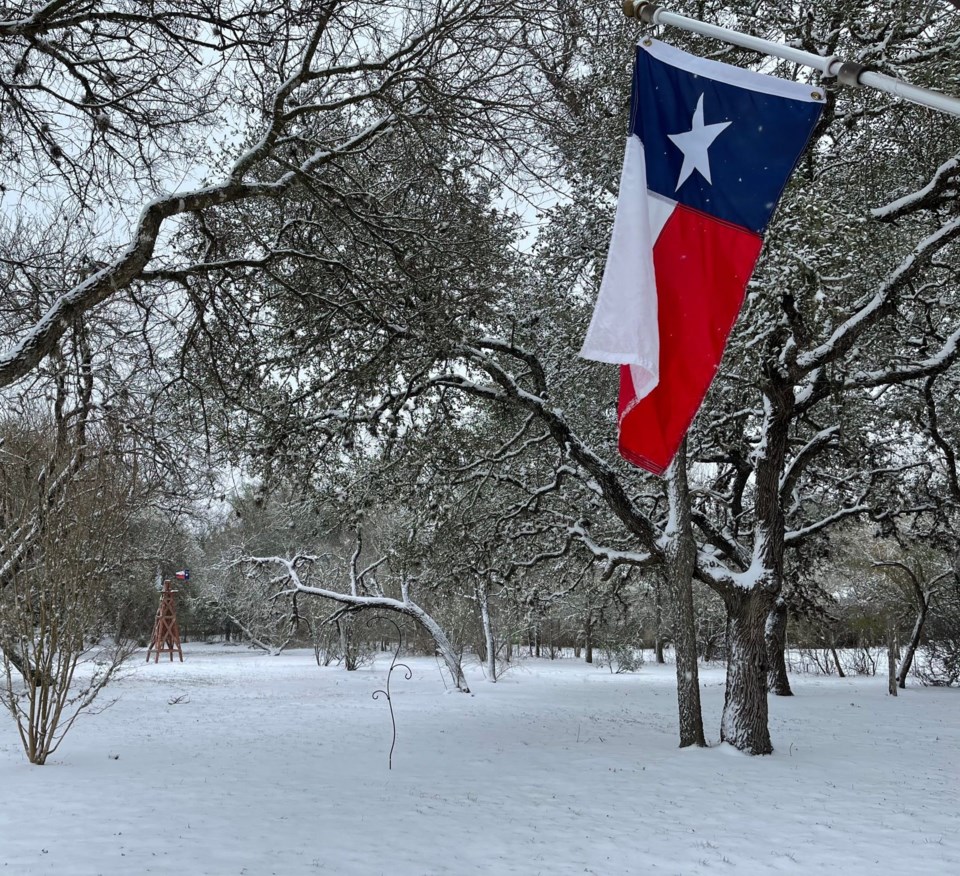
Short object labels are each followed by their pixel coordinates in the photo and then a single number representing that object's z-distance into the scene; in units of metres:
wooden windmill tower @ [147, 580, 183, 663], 31.16
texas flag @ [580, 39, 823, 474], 3.43
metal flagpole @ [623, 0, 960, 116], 2.60
